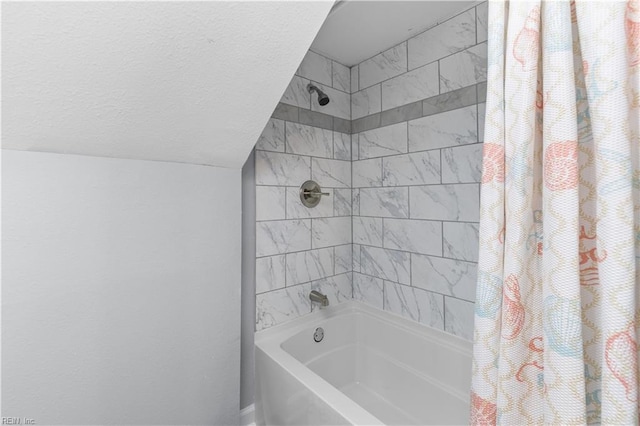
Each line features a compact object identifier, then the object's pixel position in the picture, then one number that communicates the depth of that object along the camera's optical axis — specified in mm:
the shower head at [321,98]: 1764
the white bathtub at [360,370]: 1351
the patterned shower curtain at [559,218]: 627
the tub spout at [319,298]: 1810
